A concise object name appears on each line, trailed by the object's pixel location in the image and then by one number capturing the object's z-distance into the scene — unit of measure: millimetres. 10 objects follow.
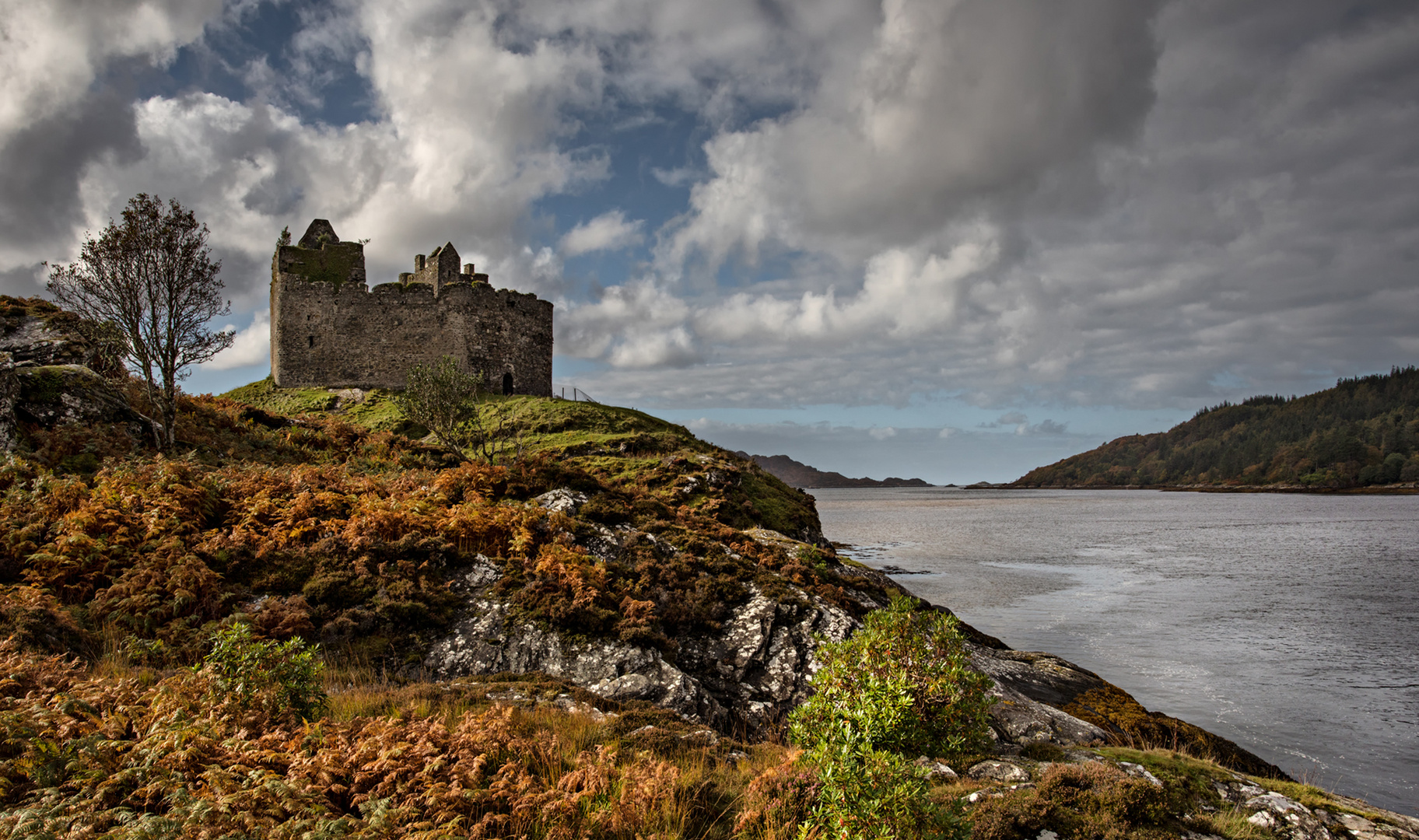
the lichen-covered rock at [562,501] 17578
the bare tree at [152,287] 21266
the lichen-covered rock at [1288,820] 8352
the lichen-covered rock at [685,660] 11242
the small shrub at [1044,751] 10577
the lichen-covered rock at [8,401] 15891
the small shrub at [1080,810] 7414
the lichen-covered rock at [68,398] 17516
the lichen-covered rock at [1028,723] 11906
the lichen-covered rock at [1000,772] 9202
